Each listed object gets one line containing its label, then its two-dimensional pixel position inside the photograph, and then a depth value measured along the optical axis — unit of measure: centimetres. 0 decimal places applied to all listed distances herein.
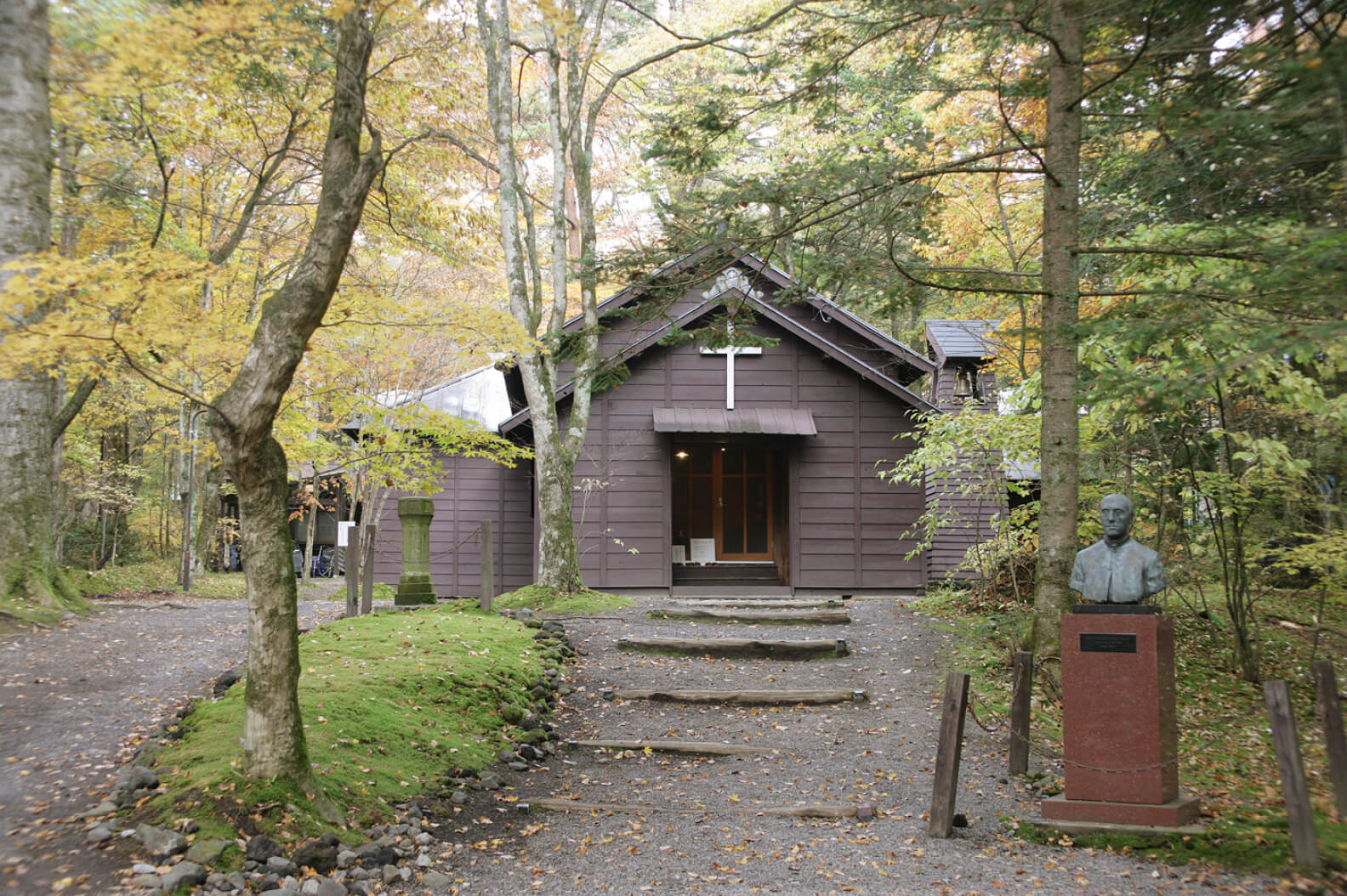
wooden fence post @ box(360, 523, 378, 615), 1292
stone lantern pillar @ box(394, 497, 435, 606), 1303
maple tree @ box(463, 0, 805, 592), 1475
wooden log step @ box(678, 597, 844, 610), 1464
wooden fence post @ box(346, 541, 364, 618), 1272
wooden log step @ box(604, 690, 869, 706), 968
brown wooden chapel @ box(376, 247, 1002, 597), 1738
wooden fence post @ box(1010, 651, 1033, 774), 711
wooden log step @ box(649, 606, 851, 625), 1338
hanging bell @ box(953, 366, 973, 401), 2002
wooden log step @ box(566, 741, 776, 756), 818
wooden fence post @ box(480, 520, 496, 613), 1315
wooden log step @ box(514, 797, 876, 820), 646
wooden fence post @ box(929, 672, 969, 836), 599
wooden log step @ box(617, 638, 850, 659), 1153
